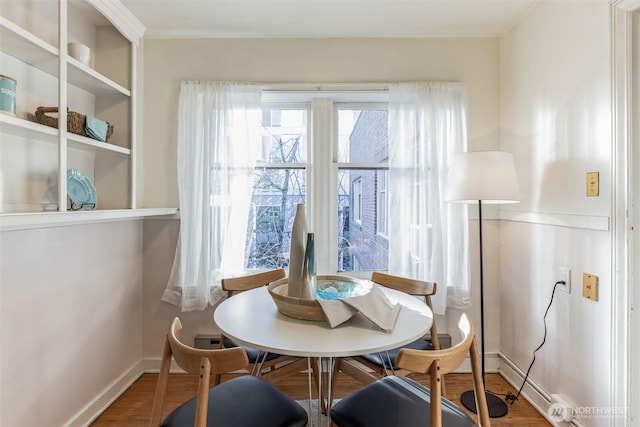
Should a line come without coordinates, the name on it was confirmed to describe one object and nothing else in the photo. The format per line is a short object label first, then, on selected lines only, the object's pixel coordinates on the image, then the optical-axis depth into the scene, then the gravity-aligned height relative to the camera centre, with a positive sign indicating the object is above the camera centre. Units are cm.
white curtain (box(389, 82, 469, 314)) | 226 +24
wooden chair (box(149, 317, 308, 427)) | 96 -69
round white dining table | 104 -43
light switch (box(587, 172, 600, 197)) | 154 +15
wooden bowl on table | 123 -37
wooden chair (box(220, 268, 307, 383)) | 166 -75
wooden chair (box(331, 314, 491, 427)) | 98 -70
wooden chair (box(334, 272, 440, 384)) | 158 -72
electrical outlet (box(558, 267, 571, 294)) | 173 -35
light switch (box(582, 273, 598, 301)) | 155 -36
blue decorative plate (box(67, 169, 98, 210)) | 165 +12
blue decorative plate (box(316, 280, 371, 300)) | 141 -35
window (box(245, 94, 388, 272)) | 241 +26
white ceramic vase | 134 -16
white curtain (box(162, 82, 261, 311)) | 226 +23
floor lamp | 179 +20
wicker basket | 146 +45
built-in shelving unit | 138 +61
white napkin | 118 -37
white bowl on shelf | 161 +83
